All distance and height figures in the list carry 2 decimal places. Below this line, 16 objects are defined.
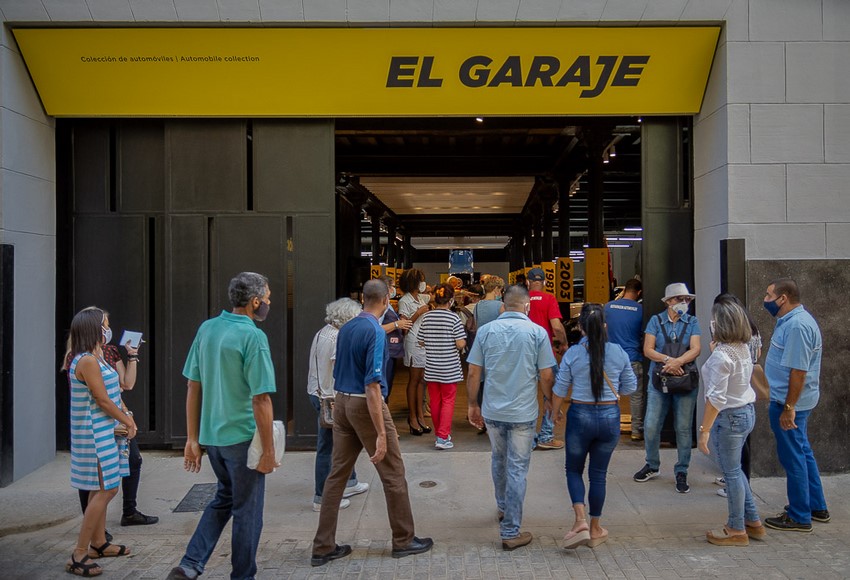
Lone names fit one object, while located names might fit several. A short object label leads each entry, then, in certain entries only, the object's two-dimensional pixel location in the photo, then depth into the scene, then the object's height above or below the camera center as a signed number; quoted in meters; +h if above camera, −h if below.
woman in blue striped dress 4.36 -0.89
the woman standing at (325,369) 5.31 -0.63
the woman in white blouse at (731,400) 4.60 -0.76
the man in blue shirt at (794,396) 4.98 -0.81
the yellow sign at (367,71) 6.77 +2.33
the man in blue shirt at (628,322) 6.91 -0.32
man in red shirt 7.69 -0.19
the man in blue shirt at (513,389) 4.69 -0.70
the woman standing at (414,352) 7.98 -0.72
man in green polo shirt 3.90 -0.73
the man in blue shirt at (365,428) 4.41 -0.93
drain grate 5.64 -1.81
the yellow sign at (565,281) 15.96 +0.26
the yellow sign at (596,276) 13.24 +0.31
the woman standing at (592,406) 4.58 -0.80
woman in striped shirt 7.34 -0.74
